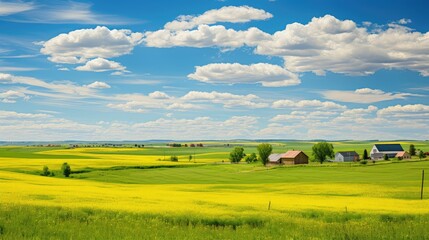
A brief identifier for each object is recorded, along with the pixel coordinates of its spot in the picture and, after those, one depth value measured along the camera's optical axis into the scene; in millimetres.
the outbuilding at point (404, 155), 173500
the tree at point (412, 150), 177750
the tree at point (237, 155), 164250
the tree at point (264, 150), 149625
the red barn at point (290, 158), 156000
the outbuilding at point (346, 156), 174750
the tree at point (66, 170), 94600
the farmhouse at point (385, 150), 185762
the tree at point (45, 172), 93350
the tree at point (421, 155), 157000
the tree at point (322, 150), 150250
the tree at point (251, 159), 167250
